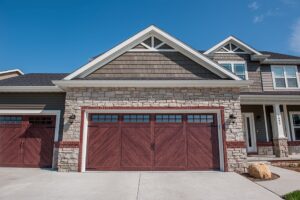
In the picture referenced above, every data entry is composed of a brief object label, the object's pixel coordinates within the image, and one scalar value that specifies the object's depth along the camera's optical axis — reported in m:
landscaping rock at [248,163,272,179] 7.36
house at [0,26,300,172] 8.70
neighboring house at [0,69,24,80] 17.11
